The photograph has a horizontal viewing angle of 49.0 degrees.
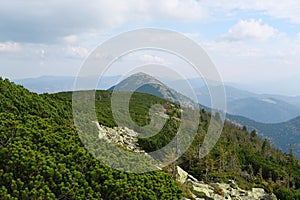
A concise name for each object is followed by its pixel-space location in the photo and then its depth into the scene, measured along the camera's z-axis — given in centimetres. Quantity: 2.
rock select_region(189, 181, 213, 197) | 1769
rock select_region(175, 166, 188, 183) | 1900
